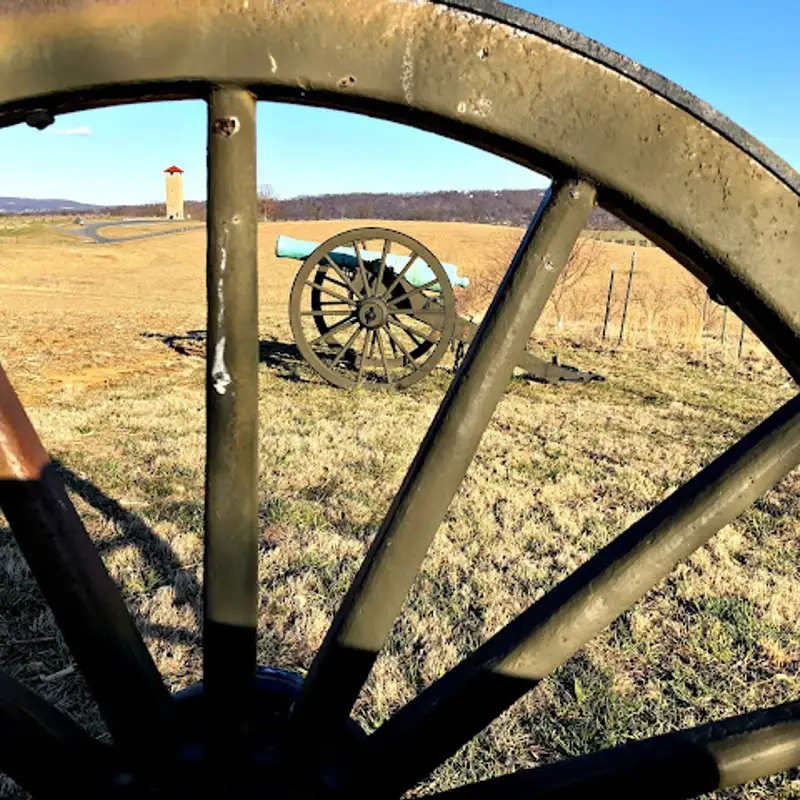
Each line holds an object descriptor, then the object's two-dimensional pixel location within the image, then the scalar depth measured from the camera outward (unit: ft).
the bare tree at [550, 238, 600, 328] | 44.30
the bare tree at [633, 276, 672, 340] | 44.91
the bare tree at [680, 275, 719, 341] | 39.90
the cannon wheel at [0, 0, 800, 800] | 2.25
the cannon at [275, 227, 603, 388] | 24.67
